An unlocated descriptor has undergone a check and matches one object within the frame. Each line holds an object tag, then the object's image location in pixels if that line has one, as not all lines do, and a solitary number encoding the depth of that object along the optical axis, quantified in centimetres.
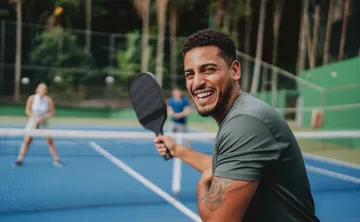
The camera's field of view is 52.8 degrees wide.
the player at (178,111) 966
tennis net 457
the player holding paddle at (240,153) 142
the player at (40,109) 760
